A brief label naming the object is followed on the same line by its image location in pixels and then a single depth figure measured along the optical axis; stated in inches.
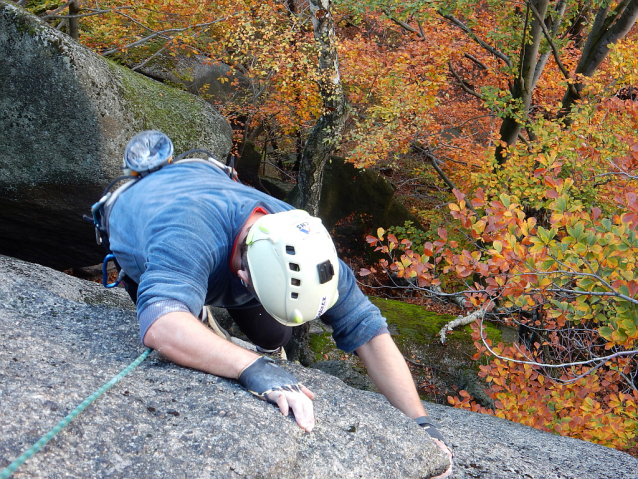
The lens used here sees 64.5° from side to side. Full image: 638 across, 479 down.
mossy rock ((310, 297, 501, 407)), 260.4
